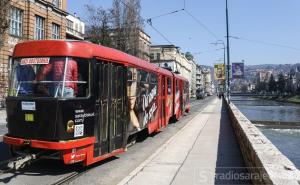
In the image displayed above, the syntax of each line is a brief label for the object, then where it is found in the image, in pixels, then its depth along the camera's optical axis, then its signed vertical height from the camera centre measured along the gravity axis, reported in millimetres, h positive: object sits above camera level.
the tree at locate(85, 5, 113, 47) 36145 +7714
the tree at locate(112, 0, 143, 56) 35482 +7952
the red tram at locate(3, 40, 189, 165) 6353 -217
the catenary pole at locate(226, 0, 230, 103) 27765 +5041
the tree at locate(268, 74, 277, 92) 123084 +2435
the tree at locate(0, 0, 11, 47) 24101 +6163
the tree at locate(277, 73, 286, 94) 116372 +3098
